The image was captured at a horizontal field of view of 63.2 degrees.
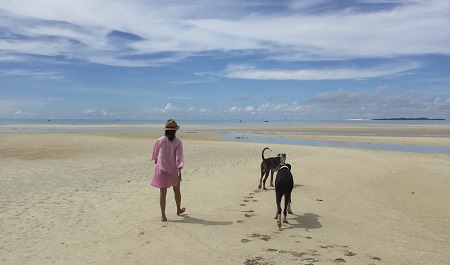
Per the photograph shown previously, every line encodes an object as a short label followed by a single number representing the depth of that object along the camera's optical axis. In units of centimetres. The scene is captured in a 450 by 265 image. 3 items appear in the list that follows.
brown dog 1322
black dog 855
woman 895
